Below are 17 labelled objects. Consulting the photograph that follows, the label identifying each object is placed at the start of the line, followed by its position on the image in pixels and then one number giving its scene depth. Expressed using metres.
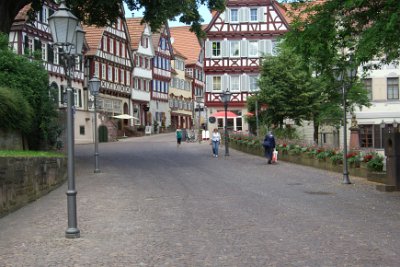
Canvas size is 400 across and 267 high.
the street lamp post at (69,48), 9.68
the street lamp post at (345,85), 17.74
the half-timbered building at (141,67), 67.45
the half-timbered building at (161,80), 73.62
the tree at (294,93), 36.00
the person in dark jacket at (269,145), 26.43
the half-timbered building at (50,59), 42.88
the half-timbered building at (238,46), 51.41
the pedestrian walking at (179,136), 42.28
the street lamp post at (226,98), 32.62
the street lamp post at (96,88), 22.35
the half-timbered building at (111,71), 56.28
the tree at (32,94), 22.36
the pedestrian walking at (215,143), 31.55
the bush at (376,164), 18.83
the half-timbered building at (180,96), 83.25
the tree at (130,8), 23.97
